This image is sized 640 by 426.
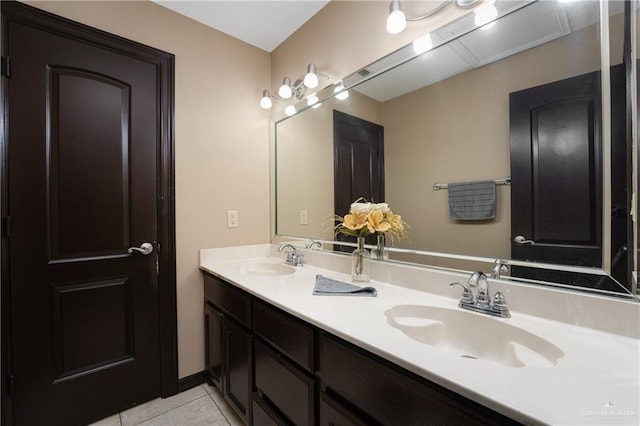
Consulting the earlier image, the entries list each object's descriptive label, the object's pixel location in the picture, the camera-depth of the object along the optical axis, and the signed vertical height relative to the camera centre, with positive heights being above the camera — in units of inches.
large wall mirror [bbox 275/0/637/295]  31.1 +10.6
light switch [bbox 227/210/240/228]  76.1 -1.4
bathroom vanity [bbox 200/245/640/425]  21.0 -13.9
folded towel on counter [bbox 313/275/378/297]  44.9 -13.0
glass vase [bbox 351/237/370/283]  51.6 -10.3
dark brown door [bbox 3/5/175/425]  51.7 -2.2
